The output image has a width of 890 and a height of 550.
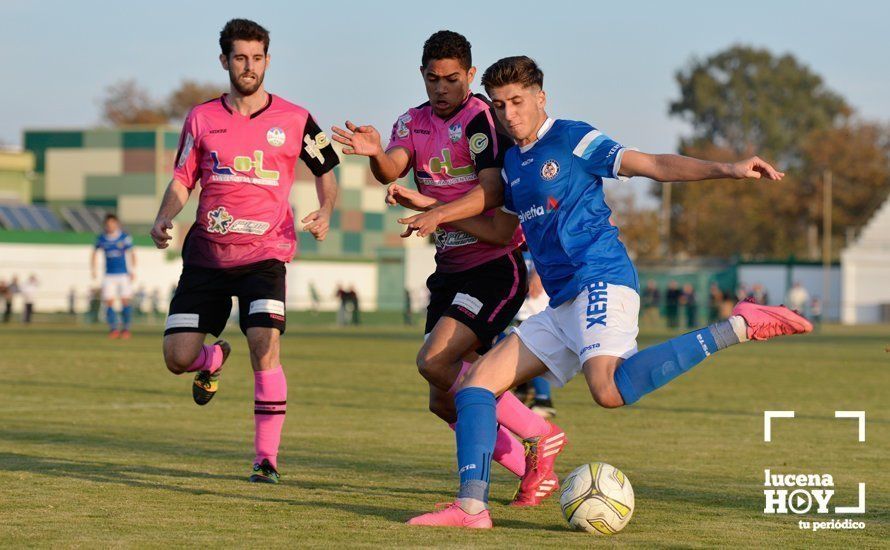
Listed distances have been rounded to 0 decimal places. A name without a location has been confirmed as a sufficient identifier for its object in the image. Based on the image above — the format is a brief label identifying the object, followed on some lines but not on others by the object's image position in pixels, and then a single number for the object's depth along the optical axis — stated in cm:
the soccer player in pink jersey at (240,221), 799
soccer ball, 616
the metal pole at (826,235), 6475
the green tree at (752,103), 10444
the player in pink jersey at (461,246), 722
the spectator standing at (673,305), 4578
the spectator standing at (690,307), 4506
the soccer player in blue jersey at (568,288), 622
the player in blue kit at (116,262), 2762
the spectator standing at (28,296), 4309
